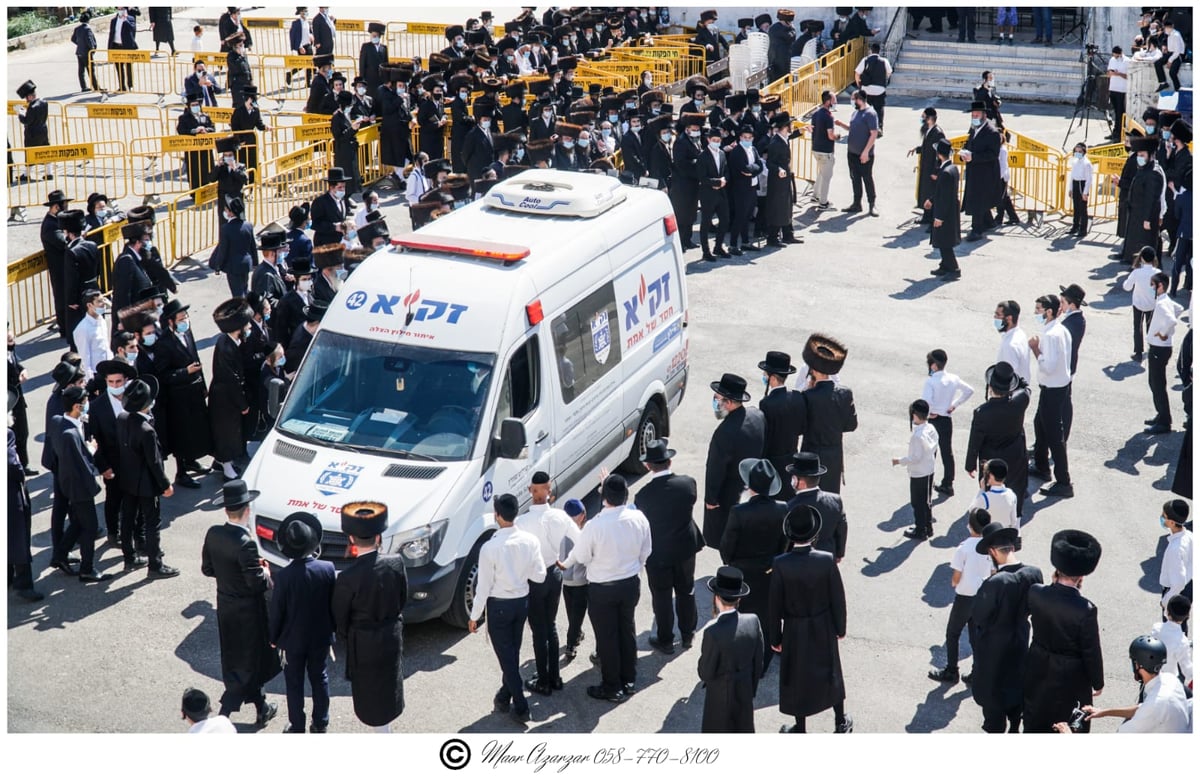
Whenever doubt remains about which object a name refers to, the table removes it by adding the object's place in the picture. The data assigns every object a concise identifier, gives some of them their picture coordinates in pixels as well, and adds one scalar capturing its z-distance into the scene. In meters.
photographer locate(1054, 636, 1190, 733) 7.81
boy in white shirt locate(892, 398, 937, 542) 11.69
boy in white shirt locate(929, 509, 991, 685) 9.45
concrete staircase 30.83
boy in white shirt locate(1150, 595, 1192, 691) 8.65
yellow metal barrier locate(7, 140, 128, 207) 22.11
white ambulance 10.10
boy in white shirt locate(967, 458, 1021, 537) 10.06
